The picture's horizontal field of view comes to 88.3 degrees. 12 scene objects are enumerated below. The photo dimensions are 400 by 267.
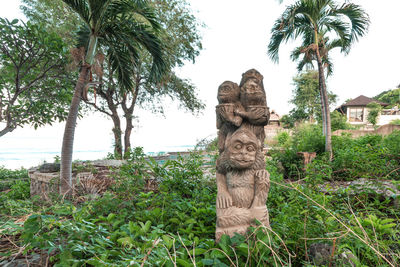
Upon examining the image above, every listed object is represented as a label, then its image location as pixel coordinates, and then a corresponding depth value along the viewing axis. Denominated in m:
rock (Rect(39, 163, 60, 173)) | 5.36
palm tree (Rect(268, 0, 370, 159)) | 6.35
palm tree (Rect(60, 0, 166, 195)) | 3.93
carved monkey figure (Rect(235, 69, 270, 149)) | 1.99
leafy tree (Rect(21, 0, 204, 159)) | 8.78
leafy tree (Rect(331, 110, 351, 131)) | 15.55
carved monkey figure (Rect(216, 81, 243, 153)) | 2.06
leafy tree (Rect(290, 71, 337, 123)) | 20.42
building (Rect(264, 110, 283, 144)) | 13.94
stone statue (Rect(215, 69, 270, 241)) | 1.87
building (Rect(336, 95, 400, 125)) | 25.39
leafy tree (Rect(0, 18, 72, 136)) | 3.76
